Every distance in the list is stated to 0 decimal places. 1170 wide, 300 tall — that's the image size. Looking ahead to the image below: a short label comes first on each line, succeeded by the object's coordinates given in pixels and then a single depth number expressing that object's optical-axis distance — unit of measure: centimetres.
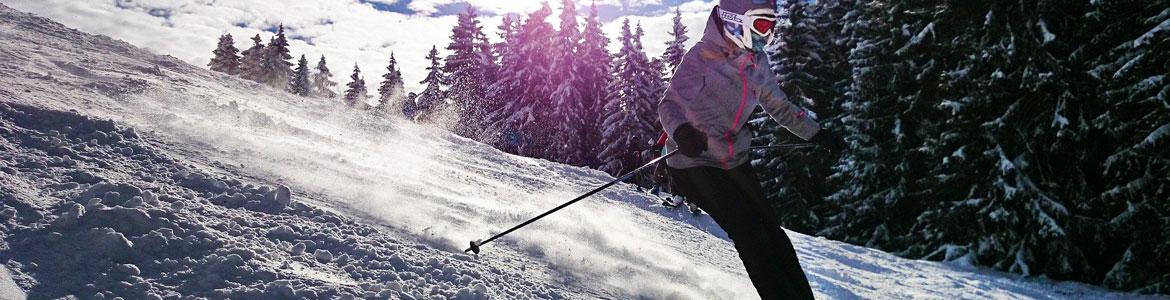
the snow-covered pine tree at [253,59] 6425
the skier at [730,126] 364
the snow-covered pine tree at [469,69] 4041
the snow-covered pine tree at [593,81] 3700
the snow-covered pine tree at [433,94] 4344
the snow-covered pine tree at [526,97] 3641
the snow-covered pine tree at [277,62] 5838
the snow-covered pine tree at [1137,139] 1049
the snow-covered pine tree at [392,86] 5591
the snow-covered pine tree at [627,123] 3212
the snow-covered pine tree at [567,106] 3531
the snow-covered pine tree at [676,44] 3438
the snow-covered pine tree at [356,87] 6266
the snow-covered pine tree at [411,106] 4741
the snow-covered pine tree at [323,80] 6894
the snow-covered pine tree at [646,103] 3209
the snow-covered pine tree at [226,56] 6334
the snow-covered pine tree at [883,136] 1842
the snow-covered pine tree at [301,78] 6654
